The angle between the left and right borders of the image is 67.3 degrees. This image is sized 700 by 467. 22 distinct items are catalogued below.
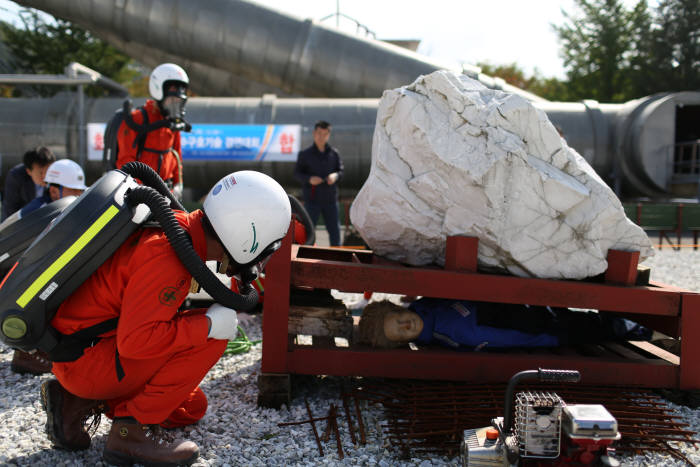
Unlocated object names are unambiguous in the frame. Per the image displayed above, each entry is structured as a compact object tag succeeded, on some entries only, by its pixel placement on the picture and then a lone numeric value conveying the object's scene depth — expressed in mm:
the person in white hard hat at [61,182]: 4066
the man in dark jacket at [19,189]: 5023
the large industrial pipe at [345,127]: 11609
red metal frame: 2908
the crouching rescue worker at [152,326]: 2041
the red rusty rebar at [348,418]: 2566
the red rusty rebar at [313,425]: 2479
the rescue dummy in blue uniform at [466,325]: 3143
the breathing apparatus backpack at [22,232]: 2949
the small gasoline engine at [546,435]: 1692
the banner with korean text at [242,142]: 11562
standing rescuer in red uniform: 4613
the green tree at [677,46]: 22297
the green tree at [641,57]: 23422
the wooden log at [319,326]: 3133
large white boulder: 3039
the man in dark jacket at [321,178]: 6516
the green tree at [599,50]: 25453
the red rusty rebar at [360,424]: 2549
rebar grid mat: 2523
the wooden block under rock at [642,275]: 3148
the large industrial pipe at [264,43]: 13148
